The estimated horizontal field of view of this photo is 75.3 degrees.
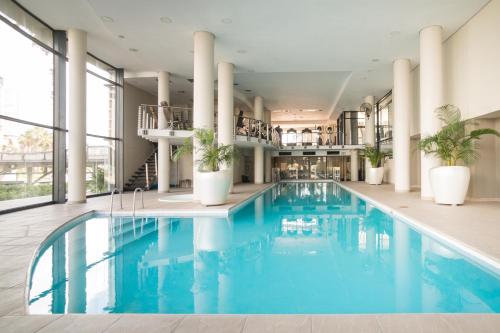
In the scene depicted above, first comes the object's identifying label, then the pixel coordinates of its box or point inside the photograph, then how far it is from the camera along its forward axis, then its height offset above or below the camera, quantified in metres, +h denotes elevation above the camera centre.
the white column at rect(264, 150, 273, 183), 22.13 +0.39
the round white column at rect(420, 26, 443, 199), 9.35 +2.58
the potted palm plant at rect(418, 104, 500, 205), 8.11 +0.27
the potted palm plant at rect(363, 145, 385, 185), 16.78 +0.35
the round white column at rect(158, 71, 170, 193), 13.66 +1.11
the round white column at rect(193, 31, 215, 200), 9.59 +2.70
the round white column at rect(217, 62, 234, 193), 11.80 +2.20
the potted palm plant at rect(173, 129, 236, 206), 8.63 +0.08
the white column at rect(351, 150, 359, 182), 22.50 +0.20
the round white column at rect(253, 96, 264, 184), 19.09 +0.87
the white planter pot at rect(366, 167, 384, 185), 16.89 -0.28
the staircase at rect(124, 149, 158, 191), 15.84 -0.27
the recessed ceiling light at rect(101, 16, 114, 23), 8.72 +4.18
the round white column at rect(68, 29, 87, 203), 9.88 +1.68
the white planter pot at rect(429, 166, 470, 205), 8.09 -0.35
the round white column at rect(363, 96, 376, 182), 18.67 +2.60
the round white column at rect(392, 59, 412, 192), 11.79 +1.71
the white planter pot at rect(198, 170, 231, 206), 8.61 -0.40
